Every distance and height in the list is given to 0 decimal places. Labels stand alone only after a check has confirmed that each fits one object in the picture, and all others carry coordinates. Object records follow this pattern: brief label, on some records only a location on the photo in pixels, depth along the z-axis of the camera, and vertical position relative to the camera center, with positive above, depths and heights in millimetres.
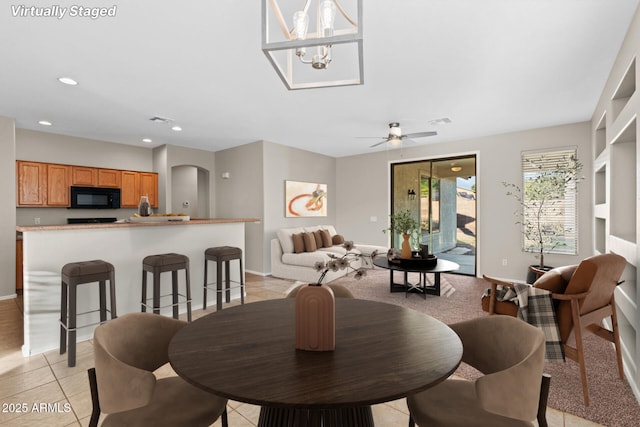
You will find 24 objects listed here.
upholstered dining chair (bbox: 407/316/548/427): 1012 -633
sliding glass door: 5988 +195
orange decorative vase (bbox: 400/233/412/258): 4406 -549
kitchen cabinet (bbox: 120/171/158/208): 5930 +514
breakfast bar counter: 2631 -440
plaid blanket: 2035 -718
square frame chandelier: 1303 +1330
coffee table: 4016 -938
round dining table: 842 -503
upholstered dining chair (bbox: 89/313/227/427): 1028 -625
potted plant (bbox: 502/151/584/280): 4562 +174
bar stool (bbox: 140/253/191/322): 2951 -580
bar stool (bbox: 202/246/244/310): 3631 -581
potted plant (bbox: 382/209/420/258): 4418 -272
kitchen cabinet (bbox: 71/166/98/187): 5328 +676
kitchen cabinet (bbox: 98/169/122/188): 5637 +677
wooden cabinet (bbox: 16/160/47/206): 4805 +503
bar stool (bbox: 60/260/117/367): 2463 -646
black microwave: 5297 +289
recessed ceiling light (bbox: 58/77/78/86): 3102 +1389
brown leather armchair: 1973 -618
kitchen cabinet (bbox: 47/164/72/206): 5090 +506
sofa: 5227 -754
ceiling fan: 4171 +1058
